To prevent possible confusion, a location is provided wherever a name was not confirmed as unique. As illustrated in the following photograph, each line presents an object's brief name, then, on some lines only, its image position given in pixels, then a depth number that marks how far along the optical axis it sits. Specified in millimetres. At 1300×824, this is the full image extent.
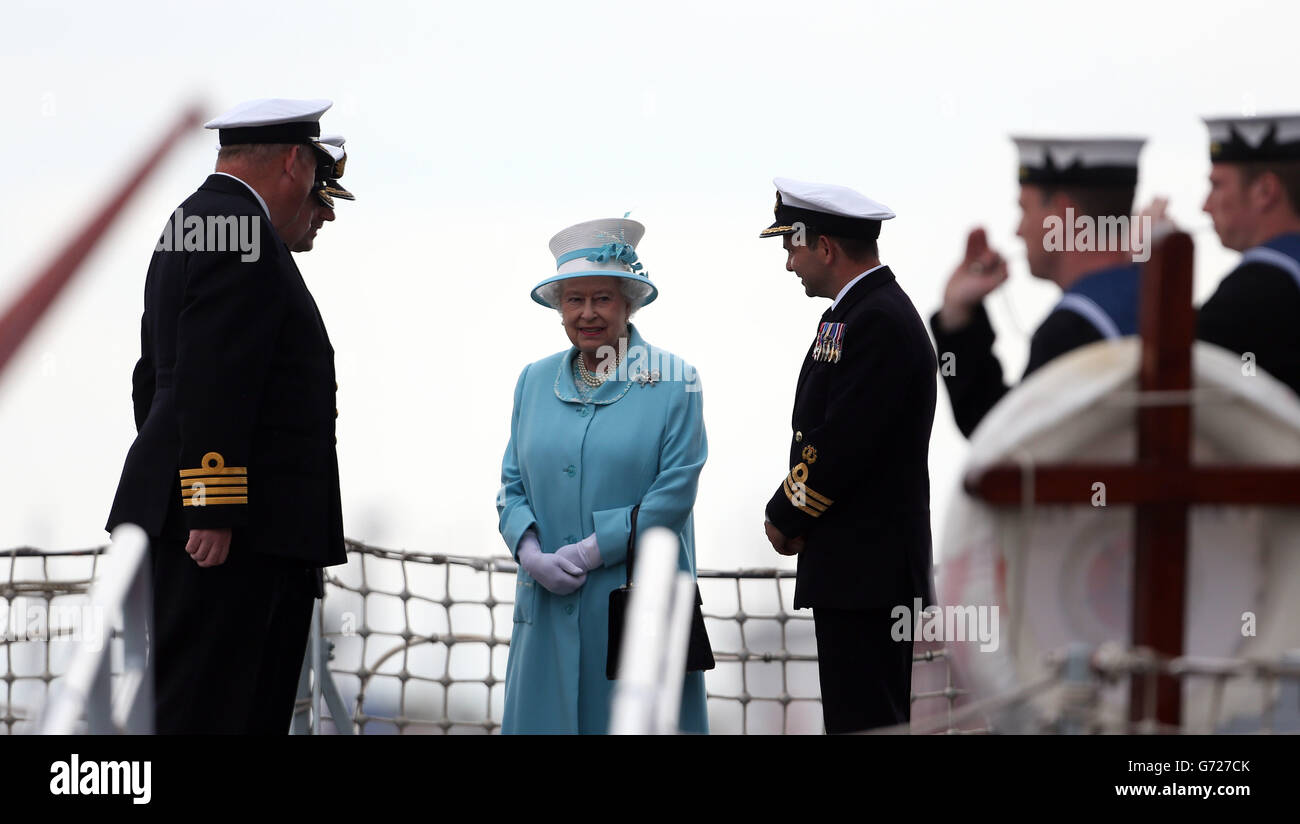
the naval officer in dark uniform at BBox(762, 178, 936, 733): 8187
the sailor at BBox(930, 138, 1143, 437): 5437
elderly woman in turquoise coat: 8797
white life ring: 4504
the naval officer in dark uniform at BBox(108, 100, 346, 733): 7070
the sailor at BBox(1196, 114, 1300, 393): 6465
